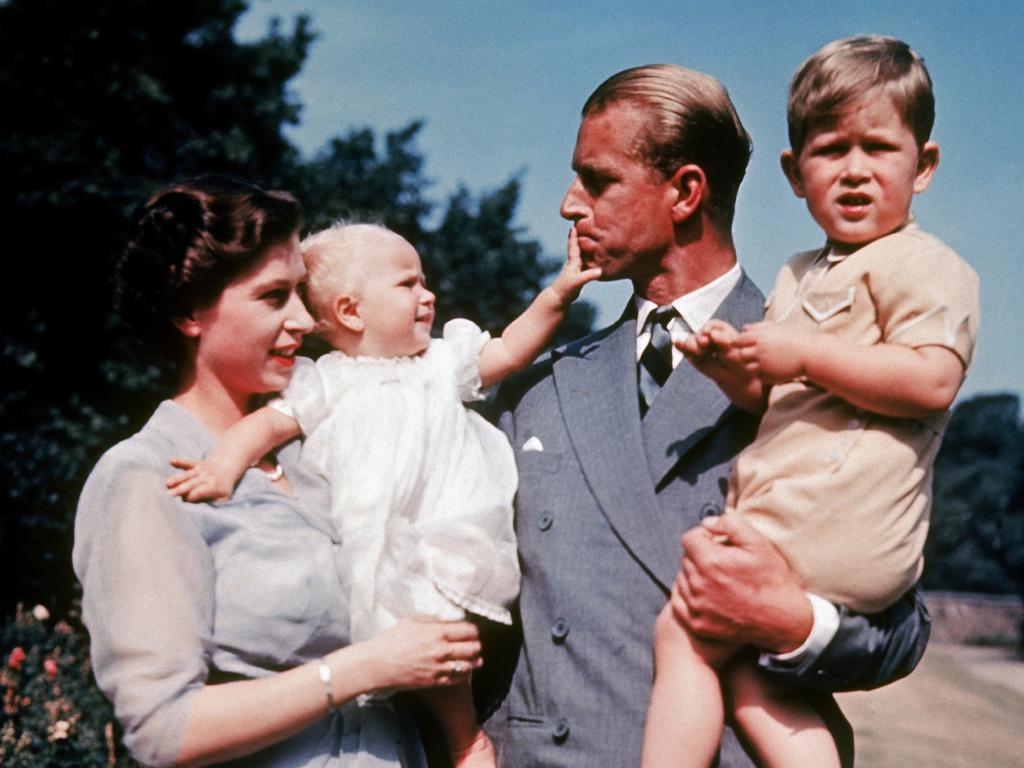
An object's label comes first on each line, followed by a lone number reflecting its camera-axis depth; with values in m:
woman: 2.32
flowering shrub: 6.85
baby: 2.61
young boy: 2.38
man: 2.44
